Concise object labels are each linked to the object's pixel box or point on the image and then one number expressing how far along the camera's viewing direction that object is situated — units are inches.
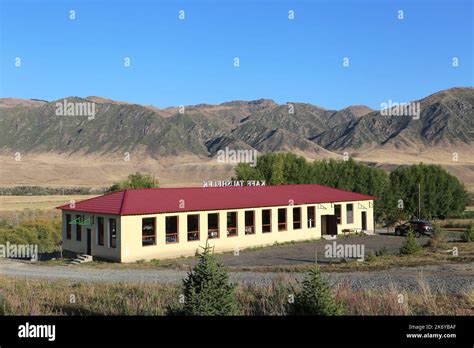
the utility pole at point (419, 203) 2208.2
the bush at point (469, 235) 1437.0
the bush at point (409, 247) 1126.5
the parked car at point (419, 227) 1627.7
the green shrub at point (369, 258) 1033.1
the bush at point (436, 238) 1254.3
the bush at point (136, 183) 2005.4
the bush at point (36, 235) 1590.8
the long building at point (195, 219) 1195.3
